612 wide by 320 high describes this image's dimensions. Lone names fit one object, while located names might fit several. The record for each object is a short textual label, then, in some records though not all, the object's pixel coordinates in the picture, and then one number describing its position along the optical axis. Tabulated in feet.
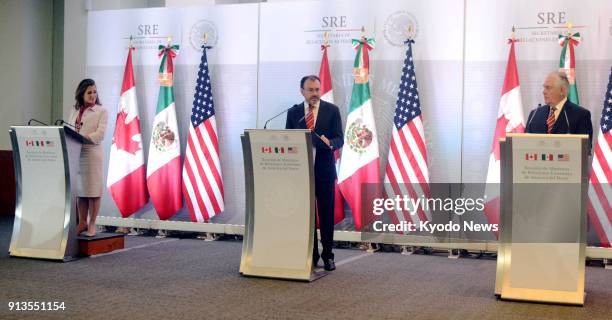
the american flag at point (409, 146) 22.06
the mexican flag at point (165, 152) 24.93
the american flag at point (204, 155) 24.40
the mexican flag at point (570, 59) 20.53
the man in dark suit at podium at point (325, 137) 17.65
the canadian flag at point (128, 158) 25.38
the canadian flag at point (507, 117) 21.11
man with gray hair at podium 17.06
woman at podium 19.84
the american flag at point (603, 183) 20.26
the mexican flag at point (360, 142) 22.57
